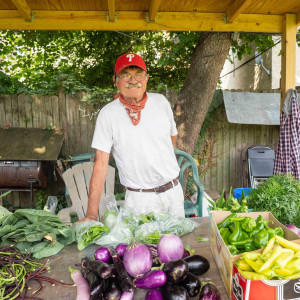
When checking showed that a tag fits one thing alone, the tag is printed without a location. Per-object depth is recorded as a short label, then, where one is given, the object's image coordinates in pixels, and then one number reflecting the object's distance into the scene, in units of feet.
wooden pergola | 10.93
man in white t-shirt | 8.91
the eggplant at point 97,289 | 4.15
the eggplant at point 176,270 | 4.15
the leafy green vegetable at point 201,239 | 6.40
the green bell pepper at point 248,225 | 4.99
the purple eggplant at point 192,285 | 4.27
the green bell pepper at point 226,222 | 5.37
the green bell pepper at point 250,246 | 4.84
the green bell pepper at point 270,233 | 4.78
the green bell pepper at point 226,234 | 5.08
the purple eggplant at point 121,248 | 5.00
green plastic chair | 12.25
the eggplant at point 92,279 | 4.21
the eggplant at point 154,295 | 4.06
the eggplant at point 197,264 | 4.77
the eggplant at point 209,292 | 4.10
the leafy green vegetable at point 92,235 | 6.06
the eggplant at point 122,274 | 4.16
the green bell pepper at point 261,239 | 4.71
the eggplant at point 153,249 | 4.97
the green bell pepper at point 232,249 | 4.75
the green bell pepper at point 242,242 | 4.87
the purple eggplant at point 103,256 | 4.84
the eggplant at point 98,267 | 4.23
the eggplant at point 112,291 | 4.05
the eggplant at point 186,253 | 5.10
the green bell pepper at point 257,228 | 4.93
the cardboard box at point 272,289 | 3.76
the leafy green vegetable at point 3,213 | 5.97
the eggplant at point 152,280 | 4.16
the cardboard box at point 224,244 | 4.43
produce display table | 4.69
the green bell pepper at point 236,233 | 4.95
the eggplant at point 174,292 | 3.99
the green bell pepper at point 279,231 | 5.02
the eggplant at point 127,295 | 4.13
